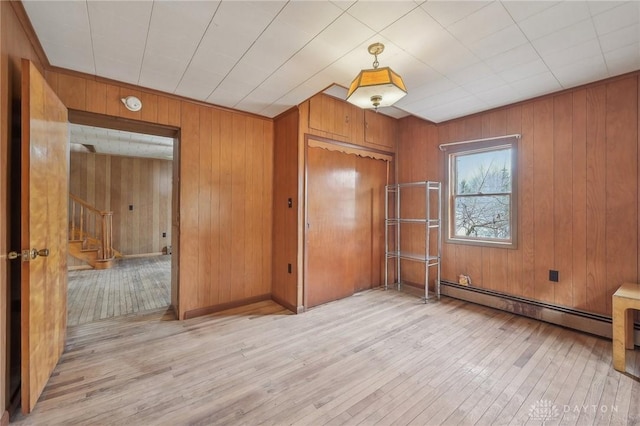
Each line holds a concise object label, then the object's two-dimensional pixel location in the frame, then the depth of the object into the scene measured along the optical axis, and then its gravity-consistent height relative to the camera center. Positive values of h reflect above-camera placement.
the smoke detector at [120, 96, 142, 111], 2.60 +1.07
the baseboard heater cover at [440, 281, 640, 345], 2.58 -1.06
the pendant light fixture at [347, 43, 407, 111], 1.96 +0.94
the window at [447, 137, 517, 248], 3.25 +0.26
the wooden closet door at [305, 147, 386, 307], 3.33 -0.15
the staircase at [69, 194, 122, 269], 5.42 -0.50
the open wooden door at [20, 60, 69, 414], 1.53 -0.11
